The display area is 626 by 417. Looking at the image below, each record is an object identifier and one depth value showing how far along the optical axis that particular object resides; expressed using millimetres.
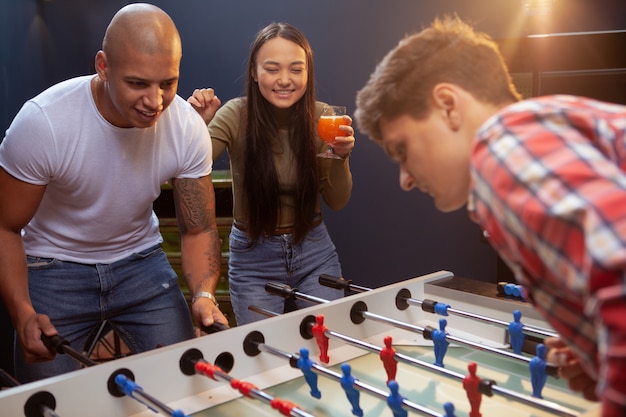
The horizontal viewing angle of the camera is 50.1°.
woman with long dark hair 2662
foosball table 1358
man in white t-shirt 2020
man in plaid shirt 669
